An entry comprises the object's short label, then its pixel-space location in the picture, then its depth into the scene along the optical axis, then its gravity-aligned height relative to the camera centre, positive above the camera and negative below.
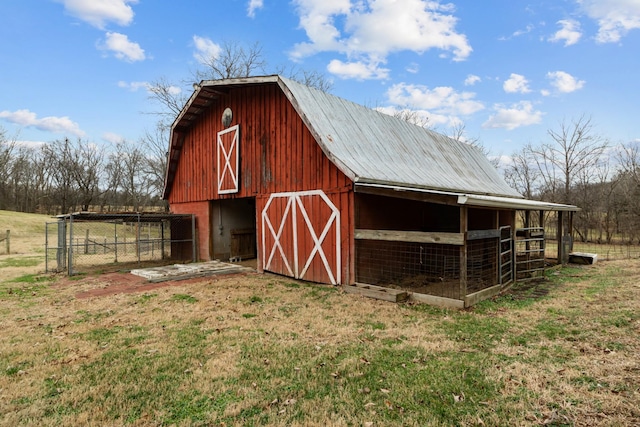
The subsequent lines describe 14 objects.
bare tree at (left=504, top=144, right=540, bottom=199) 30.72 +3.38
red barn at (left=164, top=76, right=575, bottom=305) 8.70 +0.74
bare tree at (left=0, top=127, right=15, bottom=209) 41.09 +5.07
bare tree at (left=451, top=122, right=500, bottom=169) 33.06 +7.39
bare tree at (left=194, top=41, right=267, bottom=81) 27.41 +11.99
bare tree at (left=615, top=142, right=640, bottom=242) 21.69 +0.98
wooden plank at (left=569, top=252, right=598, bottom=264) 12.88 -1.66
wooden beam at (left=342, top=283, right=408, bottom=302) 7.34 -1.72
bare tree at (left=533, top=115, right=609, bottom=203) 25.36 +4.17
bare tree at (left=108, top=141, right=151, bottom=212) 42.62 +4.95
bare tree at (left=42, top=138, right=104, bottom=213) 39.47 +4.37
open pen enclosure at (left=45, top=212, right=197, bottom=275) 11.84 -1.48
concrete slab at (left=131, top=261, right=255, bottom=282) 10.33 -1.78
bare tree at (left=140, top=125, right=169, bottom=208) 32.97 +4.98
